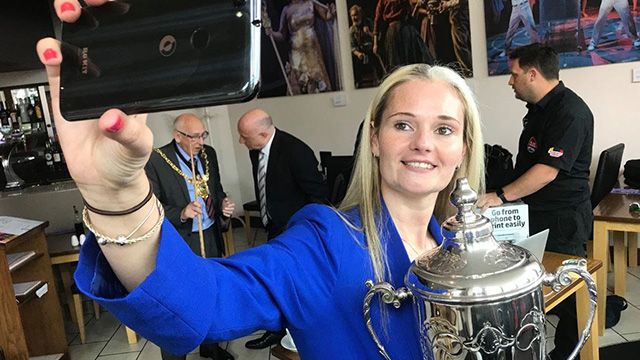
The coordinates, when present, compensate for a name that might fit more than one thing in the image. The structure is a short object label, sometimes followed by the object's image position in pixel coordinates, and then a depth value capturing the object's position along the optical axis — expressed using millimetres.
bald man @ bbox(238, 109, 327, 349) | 3070
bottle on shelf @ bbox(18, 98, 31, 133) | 5387
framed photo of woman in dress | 5086
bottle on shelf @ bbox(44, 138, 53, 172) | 4848
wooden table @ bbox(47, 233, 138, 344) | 3389
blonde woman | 614
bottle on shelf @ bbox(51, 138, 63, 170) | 4875
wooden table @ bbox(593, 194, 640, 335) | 2865
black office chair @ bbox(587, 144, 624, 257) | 3188
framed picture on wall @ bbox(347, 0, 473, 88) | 4254
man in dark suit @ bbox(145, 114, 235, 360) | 2789
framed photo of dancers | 3586
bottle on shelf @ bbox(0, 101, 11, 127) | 5348
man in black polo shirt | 2531
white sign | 1866
